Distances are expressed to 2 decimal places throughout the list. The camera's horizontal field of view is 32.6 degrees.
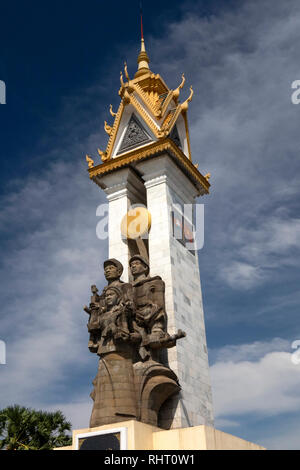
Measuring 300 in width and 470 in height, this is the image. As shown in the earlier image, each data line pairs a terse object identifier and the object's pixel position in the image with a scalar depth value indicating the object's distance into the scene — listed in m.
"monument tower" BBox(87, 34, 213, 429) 17.14
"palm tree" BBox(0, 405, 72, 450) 19.81
